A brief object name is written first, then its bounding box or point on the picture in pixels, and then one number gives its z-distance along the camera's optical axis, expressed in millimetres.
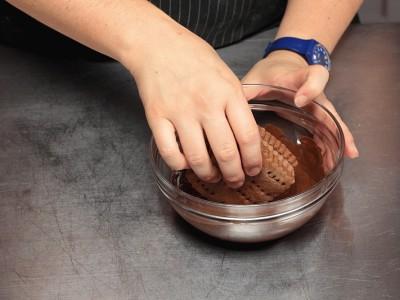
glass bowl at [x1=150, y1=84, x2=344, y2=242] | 661
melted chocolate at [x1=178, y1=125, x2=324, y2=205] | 726
